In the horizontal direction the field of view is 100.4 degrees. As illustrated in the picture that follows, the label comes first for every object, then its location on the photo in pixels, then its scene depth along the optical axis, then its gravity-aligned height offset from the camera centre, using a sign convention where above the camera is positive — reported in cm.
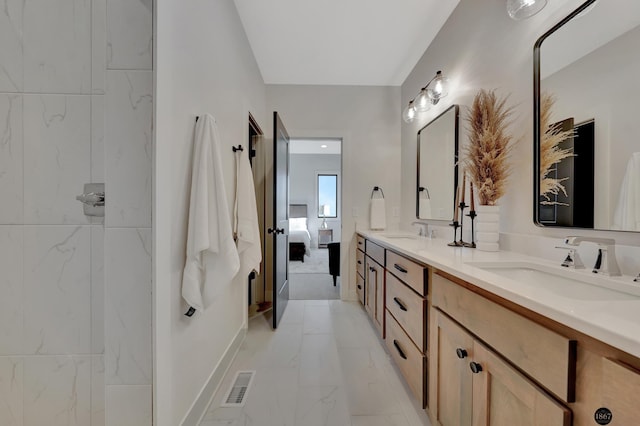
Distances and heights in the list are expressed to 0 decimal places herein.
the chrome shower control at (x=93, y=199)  100 +4
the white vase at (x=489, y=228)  149 -9
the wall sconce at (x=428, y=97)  213 +100
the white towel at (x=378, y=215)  315 -4
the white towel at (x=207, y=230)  124 -10
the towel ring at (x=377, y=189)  325 +27
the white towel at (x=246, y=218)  196 -6
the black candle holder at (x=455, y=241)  180 -20
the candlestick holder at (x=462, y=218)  179 -4
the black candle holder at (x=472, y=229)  174 -12
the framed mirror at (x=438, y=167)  213 +40
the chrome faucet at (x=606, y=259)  88 -15
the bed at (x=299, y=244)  568 -73
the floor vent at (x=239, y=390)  153 -110
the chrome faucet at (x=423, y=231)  248 -18
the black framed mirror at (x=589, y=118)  91 +37
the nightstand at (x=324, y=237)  751 -73
